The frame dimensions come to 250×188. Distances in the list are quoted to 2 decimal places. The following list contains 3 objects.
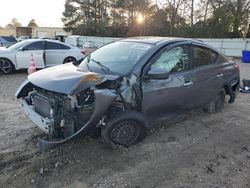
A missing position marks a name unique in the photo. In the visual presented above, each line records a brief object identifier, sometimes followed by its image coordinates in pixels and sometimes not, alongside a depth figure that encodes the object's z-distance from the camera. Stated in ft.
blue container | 43.02
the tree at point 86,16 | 103.14
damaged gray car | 7.98
